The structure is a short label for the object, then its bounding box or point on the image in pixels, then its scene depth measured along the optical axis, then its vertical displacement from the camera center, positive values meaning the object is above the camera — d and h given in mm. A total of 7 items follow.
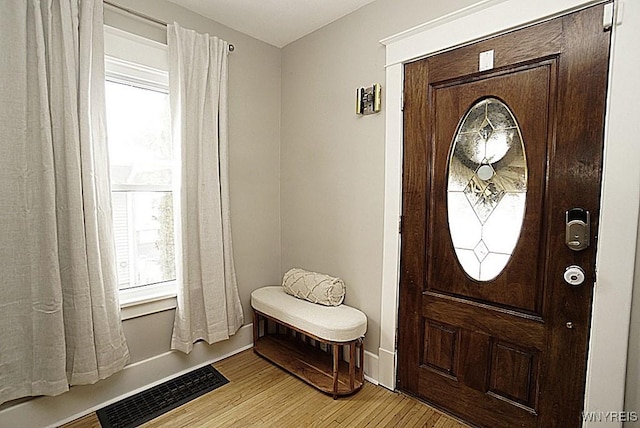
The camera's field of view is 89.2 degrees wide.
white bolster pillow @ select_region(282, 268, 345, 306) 2371 -748
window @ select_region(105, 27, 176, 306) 2070 +159
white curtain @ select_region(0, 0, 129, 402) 1613 -64
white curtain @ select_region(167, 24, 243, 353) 2205 -9
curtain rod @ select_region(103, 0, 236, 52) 1952 +1096
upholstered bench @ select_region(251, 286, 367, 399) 2111 -1160
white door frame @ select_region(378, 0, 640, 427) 1351 -32
